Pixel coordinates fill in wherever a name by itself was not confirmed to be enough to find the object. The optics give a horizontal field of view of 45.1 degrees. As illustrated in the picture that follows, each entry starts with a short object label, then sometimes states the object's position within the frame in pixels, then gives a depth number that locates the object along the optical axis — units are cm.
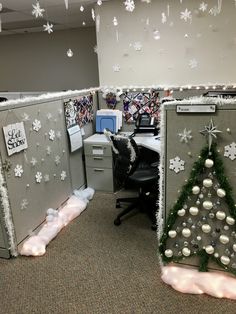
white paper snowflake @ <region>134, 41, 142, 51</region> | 356
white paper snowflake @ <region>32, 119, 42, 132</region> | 238
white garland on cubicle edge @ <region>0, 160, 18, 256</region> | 206
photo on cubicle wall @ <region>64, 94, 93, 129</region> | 294
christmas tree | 168
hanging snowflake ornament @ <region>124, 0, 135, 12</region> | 305
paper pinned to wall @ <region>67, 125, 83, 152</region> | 296
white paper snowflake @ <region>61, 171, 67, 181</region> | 288
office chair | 250
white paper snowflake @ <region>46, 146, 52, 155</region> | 259
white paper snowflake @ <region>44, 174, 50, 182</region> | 258
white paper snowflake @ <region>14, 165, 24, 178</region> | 218
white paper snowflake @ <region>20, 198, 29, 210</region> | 226
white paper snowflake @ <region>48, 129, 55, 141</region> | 262
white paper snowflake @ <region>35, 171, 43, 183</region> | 244
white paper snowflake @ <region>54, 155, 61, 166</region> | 275
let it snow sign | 206
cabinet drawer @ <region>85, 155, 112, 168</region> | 323
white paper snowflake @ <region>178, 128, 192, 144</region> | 170
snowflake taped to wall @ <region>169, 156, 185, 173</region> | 177
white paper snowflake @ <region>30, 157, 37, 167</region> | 237
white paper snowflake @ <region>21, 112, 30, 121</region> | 223
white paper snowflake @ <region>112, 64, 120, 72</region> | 371
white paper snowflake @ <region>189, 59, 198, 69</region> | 345
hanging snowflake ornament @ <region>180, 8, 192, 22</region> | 329
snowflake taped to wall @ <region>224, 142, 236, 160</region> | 163
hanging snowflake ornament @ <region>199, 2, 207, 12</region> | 321
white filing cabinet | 321
